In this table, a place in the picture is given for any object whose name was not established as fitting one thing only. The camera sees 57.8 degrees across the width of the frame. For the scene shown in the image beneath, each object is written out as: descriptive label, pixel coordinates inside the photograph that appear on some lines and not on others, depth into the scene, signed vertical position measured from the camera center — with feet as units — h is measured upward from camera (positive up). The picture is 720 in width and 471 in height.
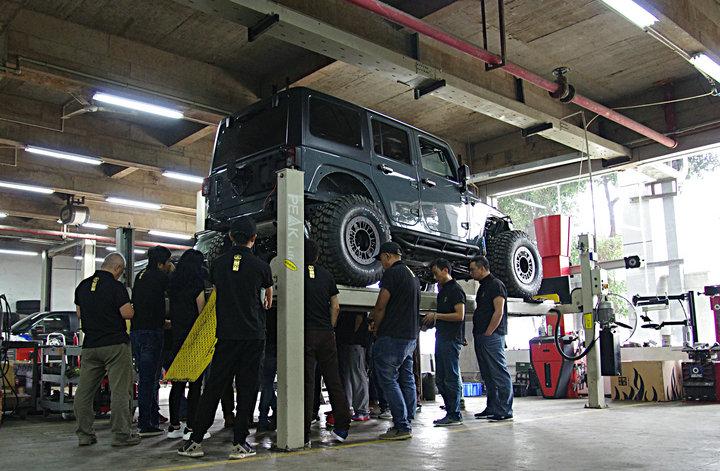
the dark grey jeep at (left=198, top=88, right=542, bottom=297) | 19.40 +4.83
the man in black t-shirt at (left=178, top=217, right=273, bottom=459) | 15.58 -0.20
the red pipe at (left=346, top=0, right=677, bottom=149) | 22.24 +10.71
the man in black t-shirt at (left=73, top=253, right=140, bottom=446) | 17.88 -0.57
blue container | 40.96 -4.01
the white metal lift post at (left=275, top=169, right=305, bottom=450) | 16.80 +0.48
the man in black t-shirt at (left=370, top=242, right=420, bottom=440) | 18.84 +0.00
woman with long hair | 19.43 +0.99
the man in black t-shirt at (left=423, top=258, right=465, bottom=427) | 21.98 -0.40
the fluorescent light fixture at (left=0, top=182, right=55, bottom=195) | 40.32 +9.29
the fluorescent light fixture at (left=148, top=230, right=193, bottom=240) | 57.06 +8.86
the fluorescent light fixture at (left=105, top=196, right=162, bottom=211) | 45.62 +9.27
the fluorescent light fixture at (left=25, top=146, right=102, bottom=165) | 34.86 +9.84
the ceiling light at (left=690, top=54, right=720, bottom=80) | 26.20 +10.43
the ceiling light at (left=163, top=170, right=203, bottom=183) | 39.52 +9.48
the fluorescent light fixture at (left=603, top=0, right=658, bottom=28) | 21.27 +10.33
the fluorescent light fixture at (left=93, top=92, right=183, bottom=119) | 27.55 +9.90
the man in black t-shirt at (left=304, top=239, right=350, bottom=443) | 17.94 -0.20
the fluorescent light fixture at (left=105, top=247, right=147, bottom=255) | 69.51 +8.96
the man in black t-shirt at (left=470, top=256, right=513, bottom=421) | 22.54 -0.41
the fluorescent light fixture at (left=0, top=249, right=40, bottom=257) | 69.96 +8.98
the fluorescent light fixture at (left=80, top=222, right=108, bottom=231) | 51.92 +8.90
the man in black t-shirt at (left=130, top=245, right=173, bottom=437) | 20.24 +0.13
